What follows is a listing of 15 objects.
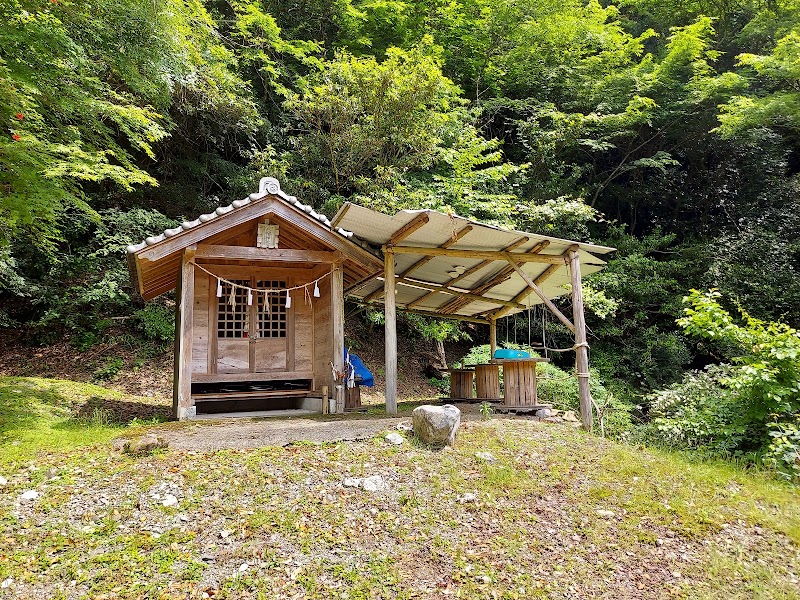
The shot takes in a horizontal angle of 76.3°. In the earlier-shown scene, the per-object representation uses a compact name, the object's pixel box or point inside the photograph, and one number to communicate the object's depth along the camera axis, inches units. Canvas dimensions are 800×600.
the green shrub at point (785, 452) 228.7
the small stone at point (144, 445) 206.2
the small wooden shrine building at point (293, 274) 315.6
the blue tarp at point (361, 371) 391.0
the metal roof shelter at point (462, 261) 309.0
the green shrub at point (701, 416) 268.1
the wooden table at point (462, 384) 460.1
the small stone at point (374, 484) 183.2
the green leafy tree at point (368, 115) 520.7
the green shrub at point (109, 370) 510.0
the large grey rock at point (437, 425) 226.5
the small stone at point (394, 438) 228.1
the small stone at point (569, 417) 339.3
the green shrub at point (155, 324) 562.9
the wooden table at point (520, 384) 359.6
